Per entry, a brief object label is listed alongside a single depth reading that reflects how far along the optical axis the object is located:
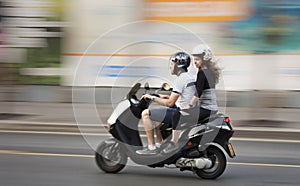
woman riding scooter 14.43
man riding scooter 14.48
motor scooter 14.51
